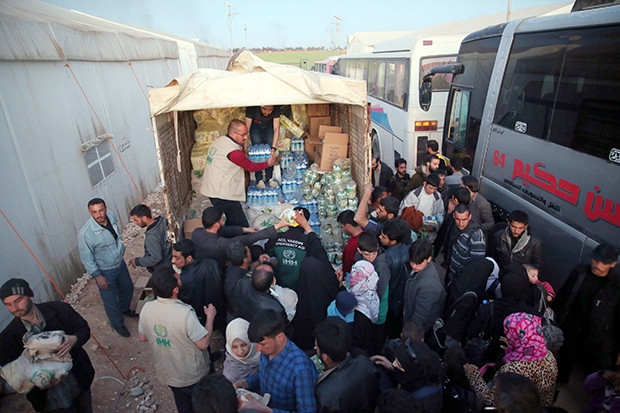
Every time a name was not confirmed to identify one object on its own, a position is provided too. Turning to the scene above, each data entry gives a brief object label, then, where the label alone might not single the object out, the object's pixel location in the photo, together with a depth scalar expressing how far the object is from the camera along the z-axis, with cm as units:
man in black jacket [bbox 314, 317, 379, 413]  246
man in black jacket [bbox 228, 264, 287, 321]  338
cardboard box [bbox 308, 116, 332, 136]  786
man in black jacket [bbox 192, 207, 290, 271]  431
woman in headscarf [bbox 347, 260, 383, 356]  351
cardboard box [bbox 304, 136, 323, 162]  743
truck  476
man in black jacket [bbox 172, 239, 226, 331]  392
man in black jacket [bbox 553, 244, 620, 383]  315
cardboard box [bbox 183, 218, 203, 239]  573
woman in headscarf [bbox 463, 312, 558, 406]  283
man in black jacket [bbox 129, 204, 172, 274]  455
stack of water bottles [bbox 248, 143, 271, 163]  668
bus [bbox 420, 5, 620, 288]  355
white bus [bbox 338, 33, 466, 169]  819
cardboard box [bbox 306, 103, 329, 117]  796
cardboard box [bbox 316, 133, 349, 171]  671
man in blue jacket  459
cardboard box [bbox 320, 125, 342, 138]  718
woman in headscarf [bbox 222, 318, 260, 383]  299
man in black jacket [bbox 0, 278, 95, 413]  286
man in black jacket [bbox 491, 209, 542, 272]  392
